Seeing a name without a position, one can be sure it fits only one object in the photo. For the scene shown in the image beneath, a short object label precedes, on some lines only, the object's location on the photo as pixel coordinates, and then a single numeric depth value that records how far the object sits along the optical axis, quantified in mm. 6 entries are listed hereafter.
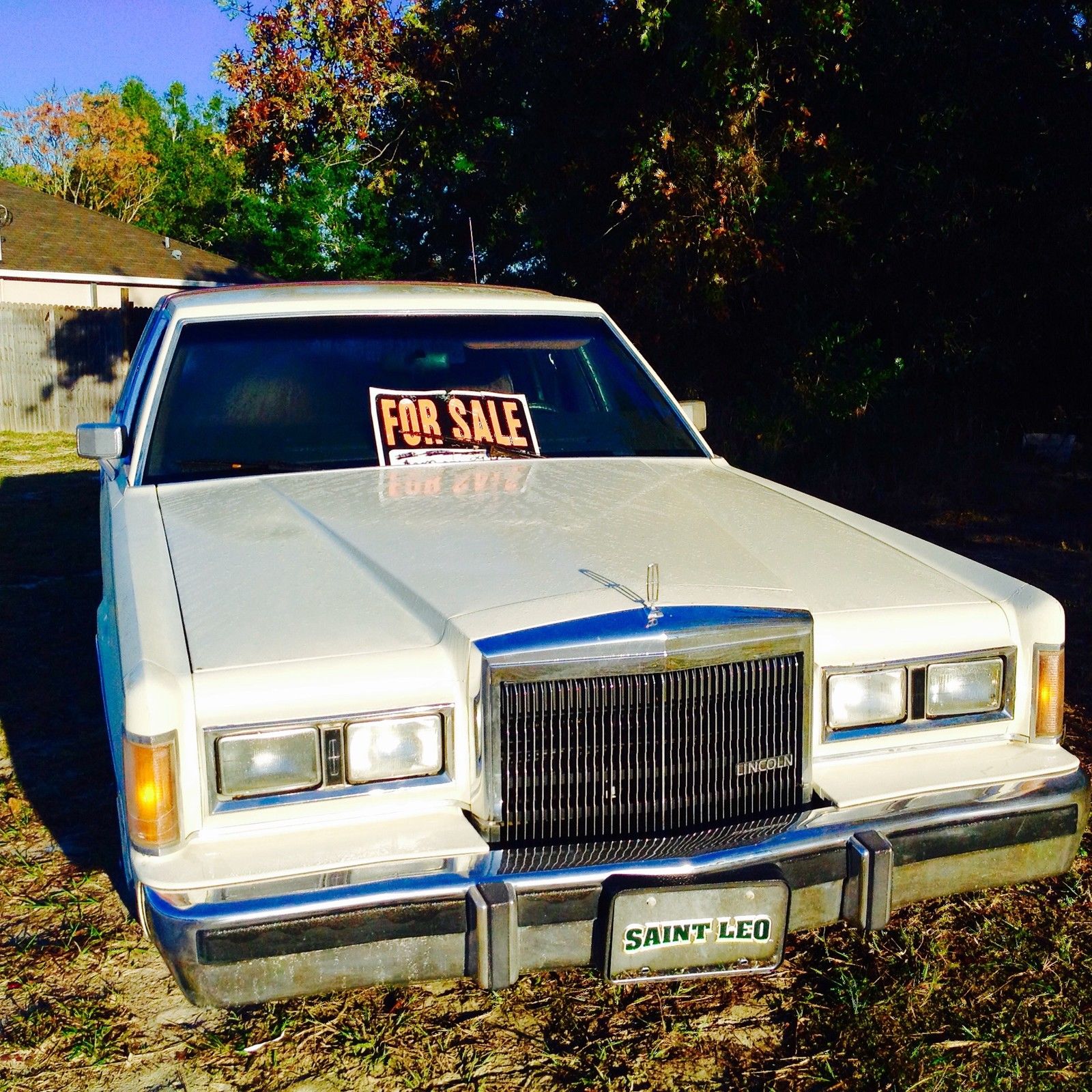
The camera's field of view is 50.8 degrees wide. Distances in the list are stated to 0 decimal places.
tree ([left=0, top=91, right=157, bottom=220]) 47094
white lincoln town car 2219
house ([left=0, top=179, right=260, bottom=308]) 26641
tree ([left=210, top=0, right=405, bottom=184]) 11969
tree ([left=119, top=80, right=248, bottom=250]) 48969
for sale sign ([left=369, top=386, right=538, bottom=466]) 3730
